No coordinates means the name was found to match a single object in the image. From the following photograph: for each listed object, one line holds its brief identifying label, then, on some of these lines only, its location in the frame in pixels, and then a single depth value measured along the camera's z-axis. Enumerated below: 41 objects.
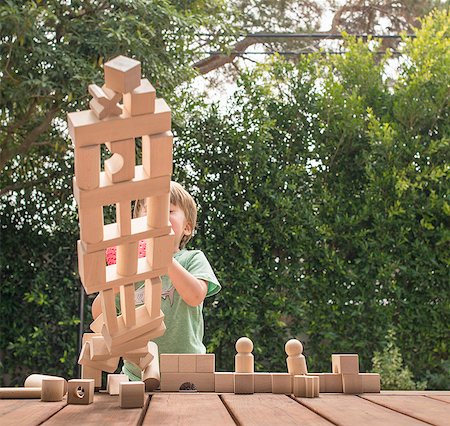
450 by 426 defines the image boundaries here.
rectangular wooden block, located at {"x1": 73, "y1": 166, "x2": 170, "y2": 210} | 1.08
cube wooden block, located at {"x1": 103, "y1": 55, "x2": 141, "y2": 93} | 1.03
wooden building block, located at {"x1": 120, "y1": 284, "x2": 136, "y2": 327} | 1.27
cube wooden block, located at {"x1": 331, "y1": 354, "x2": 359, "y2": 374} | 1.69
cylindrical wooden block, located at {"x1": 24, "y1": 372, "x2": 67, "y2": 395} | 1.73
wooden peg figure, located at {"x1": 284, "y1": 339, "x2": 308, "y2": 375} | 1.70
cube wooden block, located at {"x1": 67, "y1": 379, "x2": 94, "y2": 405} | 1.40
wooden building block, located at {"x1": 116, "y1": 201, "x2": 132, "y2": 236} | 1.15
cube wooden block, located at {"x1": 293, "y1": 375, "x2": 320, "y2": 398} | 1.56
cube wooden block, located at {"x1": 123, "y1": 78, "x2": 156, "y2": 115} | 1.07
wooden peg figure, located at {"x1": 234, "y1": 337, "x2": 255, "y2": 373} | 1.70
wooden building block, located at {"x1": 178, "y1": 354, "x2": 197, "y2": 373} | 1.68
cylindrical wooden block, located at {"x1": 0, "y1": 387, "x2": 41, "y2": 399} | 1.55
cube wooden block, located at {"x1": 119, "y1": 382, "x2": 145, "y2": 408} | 1.31
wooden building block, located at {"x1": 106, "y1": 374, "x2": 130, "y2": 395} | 1.61
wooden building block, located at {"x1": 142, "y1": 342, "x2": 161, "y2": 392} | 1.64
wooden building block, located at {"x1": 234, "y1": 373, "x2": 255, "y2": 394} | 1.62
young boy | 2.09
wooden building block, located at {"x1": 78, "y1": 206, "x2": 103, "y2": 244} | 1.10
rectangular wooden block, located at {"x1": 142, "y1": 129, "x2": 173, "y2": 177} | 1.09
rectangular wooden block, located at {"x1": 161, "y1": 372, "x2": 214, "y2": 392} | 1.67
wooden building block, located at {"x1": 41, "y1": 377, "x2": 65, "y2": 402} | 1.48
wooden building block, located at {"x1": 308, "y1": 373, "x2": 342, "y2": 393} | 1.70
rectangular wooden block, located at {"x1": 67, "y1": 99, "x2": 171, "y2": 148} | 1.04
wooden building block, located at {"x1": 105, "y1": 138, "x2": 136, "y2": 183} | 1.07
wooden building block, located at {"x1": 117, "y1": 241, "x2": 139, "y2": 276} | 1.19
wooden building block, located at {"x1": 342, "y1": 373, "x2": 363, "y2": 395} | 1.68
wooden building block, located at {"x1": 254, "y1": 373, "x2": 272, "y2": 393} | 1.65
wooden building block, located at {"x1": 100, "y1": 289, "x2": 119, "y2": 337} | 1.27
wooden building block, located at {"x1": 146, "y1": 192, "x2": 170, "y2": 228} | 1.18
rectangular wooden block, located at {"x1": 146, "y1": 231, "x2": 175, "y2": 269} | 1.22
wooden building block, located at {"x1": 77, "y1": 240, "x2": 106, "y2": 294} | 1.16
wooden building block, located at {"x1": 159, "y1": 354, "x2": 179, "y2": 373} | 1.67
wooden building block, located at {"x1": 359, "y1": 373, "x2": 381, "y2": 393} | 1.72
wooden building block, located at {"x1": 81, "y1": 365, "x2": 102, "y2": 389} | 1.60
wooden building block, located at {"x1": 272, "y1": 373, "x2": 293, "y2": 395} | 1.65
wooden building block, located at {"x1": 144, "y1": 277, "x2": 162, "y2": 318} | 1.30
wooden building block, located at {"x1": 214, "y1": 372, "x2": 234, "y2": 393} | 1.68
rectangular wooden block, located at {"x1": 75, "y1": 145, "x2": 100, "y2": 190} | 1.05
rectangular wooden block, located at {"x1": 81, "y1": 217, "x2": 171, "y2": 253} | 1.15
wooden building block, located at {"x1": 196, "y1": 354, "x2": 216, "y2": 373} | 1.68
